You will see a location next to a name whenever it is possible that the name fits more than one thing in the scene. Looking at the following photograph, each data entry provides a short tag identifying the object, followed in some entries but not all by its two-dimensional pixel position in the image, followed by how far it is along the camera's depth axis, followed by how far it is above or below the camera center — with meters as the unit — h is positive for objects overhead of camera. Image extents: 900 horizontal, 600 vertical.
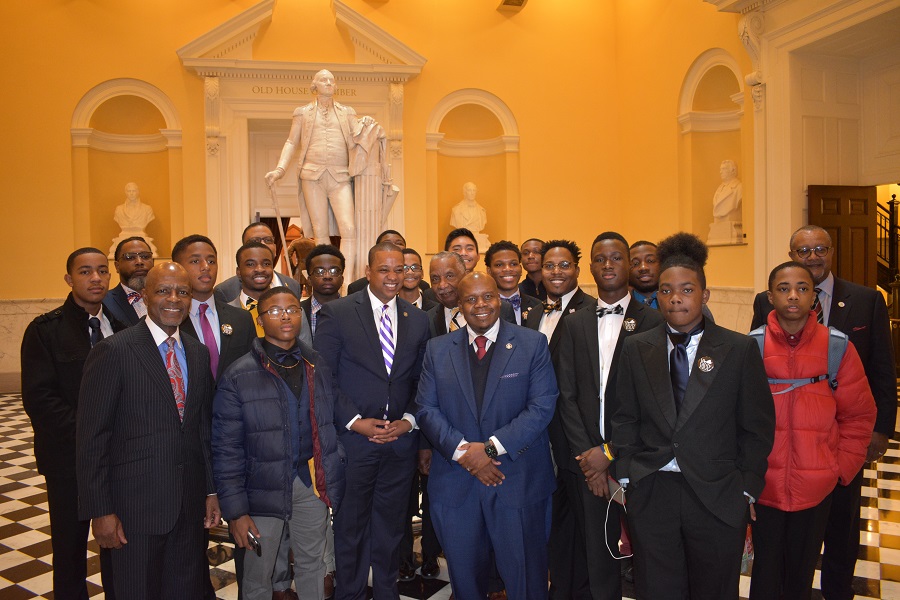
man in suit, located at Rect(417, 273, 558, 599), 2.96 -0.71
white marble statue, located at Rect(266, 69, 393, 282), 6.37 +1.14
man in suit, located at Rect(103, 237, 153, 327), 3.48 +0.09
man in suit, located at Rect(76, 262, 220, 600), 2.55 -0.62
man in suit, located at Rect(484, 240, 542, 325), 4.10 +0.08
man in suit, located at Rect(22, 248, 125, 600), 3.03 -0.45
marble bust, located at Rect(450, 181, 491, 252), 12.37 +1.42
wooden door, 8.05 +0.71
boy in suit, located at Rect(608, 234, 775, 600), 2.55 -0.63
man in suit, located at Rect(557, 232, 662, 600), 2.98 -0.55
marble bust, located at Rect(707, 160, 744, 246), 9.72 +1.17
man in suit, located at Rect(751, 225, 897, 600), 3.23 -0.33
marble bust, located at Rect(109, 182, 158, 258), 11.48 +1.38
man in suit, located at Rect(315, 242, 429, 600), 3.24 -0.60
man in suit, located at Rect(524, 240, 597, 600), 3.26 -0.82
